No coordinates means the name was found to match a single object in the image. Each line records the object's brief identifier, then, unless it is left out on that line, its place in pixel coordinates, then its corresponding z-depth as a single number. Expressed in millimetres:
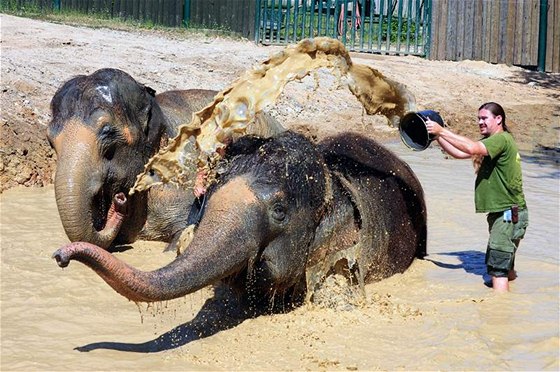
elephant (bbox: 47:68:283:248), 8336
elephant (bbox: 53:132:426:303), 5664
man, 7766
